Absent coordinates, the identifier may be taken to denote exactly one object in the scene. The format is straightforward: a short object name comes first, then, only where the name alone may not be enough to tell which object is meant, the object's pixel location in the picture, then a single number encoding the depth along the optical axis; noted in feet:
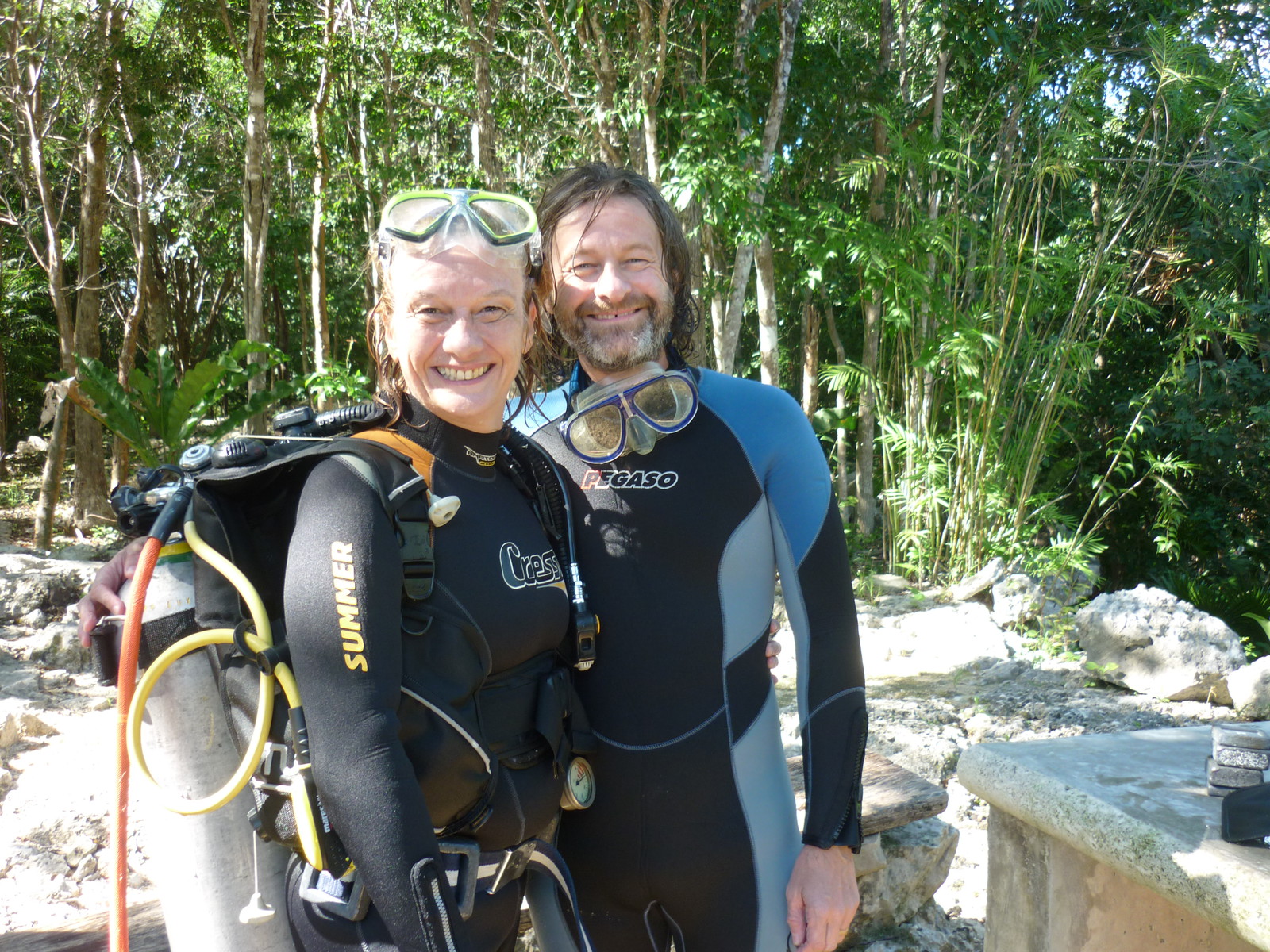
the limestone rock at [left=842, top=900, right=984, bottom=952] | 8.71
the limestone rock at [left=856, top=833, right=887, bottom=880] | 8.30
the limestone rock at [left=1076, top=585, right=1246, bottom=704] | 18.70
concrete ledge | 4.14
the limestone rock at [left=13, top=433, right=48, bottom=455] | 60.49
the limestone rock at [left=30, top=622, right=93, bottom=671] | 18.33
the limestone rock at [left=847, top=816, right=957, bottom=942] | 8.77
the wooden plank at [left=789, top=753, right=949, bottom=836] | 7.86
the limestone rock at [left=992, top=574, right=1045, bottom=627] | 22.50
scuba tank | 3.85
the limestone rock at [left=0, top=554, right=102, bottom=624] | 20.92
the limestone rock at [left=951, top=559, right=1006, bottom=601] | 23.70
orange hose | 3.66
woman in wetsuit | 3.61
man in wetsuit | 5.46
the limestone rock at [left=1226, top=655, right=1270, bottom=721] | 17.72
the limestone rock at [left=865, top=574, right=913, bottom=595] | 25.63
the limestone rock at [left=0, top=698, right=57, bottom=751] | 13.76
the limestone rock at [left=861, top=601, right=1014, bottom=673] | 20.74
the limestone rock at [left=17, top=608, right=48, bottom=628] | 20.74
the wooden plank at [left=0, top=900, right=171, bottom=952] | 5.74
